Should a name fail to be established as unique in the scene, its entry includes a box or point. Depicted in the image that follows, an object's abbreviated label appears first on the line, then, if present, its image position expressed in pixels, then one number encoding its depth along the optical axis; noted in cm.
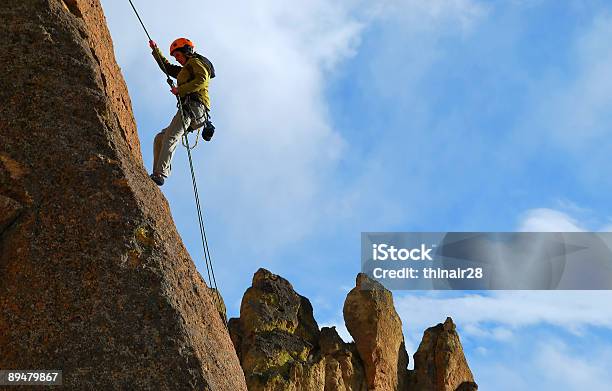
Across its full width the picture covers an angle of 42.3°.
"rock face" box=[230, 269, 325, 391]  3581
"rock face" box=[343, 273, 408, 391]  4656
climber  1594
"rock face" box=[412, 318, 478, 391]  4881
